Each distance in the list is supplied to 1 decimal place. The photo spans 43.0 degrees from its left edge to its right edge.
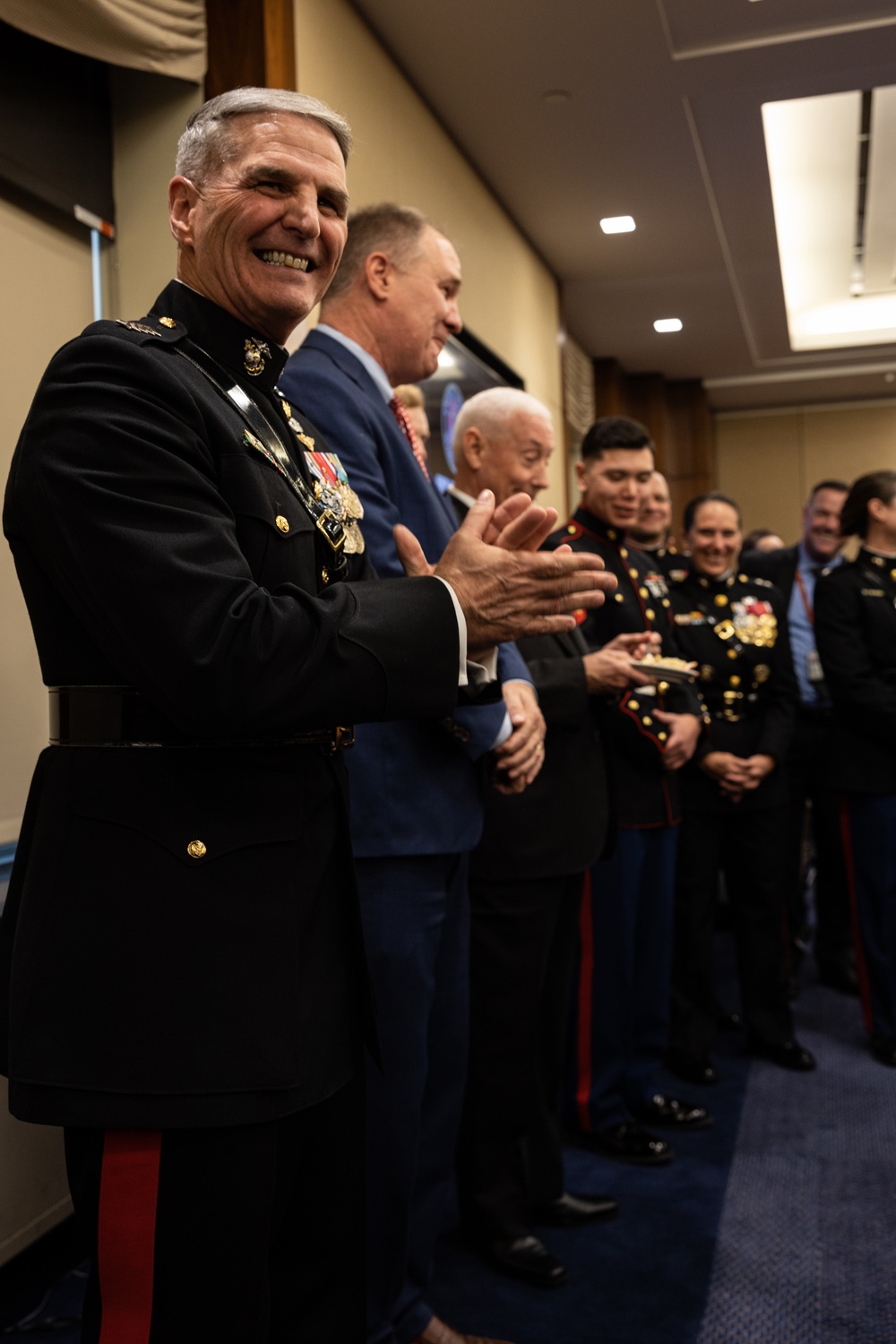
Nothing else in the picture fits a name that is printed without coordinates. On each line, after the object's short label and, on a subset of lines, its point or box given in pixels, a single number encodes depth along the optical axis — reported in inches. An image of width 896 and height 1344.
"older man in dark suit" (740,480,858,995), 150.7
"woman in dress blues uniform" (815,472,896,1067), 125.0
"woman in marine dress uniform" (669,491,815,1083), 120.9
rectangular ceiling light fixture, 197.8
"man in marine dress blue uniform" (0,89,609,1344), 35.0
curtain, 80.0
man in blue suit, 57.3
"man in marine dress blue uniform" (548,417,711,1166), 98.1
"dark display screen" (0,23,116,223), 82.7
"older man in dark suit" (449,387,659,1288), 80.1
